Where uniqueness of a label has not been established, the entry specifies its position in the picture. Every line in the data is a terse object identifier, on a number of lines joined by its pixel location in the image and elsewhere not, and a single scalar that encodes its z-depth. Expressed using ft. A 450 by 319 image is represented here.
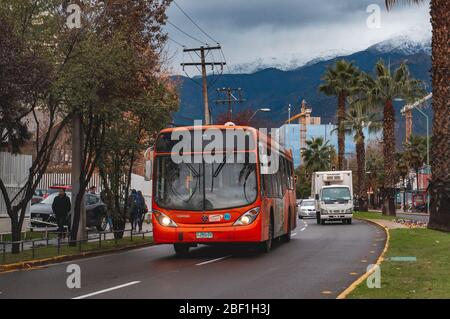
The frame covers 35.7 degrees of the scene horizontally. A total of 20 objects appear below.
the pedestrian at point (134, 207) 94.40
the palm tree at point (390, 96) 144.77
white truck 129.29
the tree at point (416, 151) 273.29
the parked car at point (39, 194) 118.23
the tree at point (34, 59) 51.90
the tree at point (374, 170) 330.54
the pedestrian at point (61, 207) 76.69
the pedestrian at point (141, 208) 100.76
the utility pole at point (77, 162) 73.26
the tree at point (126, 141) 77.46
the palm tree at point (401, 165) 287.50
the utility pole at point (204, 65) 133.68
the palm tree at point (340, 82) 183.52
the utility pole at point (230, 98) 197.57
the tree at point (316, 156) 303.07
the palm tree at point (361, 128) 176.97
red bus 57.77
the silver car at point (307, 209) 179.22
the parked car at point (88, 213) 95.81
